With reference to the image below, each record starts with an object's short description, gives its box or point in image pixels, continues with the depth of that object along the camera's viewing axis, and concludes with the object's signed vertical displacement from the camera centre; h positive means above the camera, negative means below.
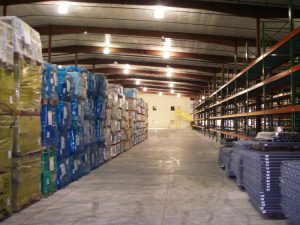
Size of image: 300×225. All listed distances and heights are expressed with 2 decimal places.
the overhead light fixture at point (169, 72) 25.52 +3.97
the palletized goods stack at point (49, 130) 5.80 -0.17
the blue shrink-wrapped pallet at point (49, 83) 5.90 +0.72
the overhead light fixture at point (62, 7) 10.95 +3.87
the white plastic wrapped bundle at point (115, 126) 11.44 -0.21
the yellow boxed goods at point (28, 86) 5.00 +0.58
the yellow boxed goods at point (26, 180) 4.86 -0.93
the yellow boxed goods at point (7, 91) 4.53 +0.44
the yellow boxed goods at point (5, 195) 4.41 -1.02
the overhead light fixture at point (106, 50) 17.18 +3.76
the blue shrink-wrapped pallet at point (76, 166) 7.18 -1.05
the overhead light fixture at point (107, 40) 15.78 +4.09
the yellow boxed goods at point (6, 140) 4.46 -0.26
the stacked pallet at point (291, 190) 3.62 -0.84
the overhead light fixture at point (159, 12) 10.98 +3.73
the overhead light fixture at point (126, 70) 25.97 +4.13
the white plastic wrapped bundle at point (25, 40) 4.95 +1.33
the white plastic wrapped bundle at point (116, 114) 11.56 +0.26
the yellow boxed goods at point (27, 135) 4.92 -0.22
